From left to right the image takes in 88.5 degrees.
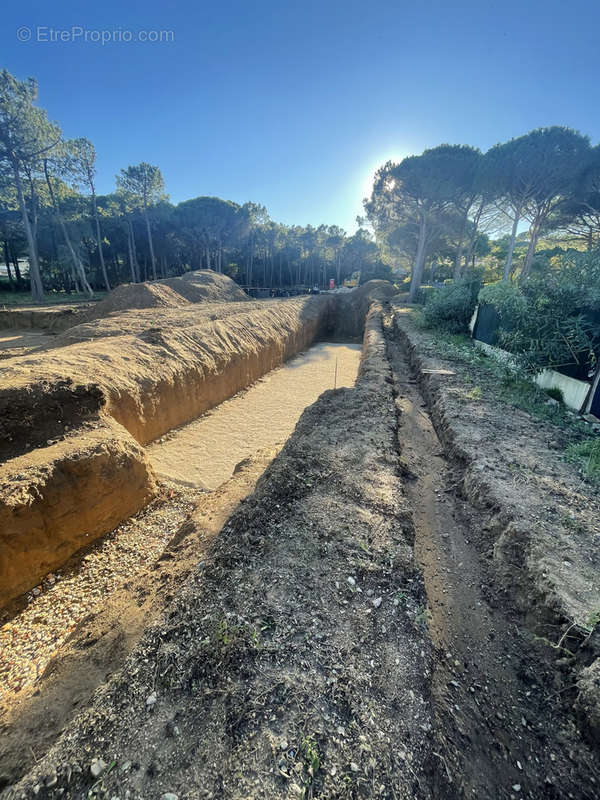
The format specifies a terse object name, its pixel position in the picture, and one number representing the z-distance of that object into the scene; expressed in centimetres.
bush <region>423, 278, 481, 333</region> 1306
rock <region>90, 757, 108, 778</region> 136
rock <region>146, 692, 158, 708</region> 164
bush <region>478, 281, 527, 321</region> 688
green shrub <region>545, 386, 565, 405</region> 622
